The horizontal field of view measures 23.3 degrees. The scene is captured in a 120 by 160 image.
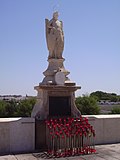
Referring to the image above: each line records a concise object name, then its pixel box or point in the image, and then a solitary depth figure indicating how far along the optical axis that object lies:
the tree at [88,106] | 25.91
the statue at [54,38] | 10.57
